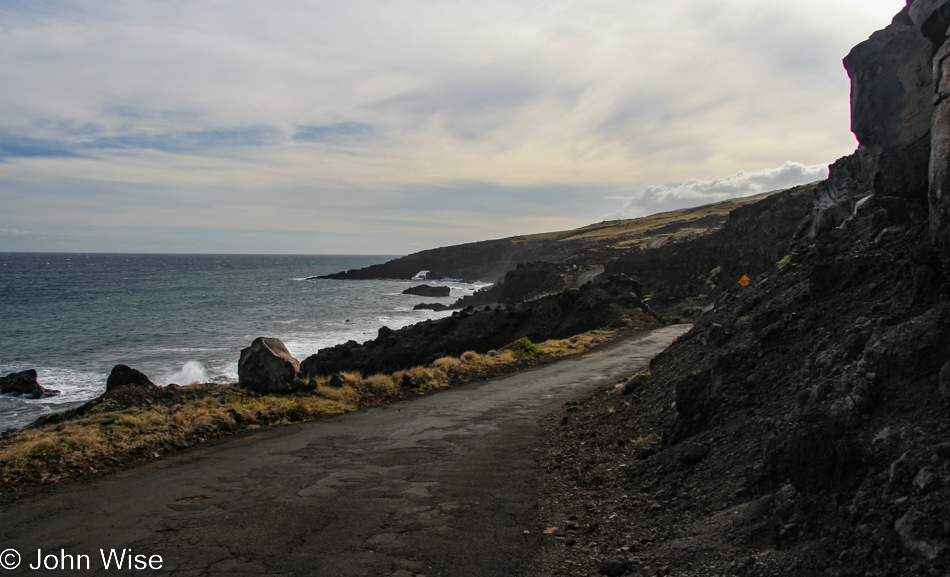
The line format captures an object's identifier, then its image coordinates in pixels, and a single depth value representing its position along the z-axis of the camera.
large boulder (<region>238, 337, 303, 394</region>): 13.84
